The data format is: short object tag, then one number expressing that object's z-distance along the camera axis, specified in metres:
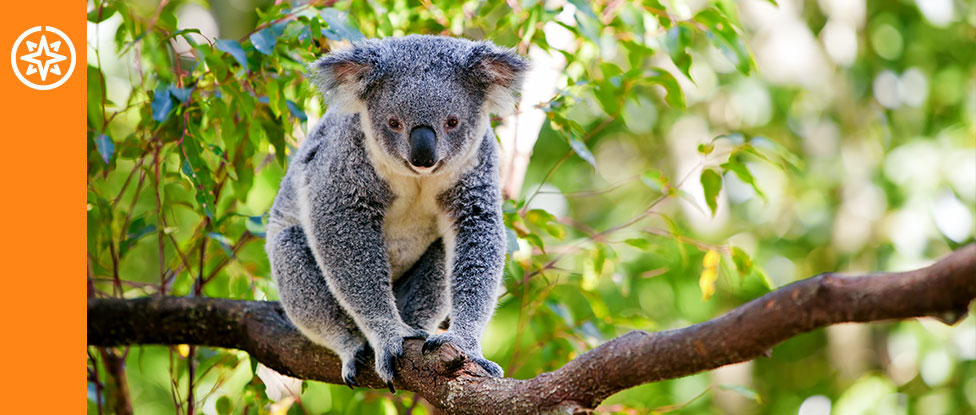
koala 5.86
